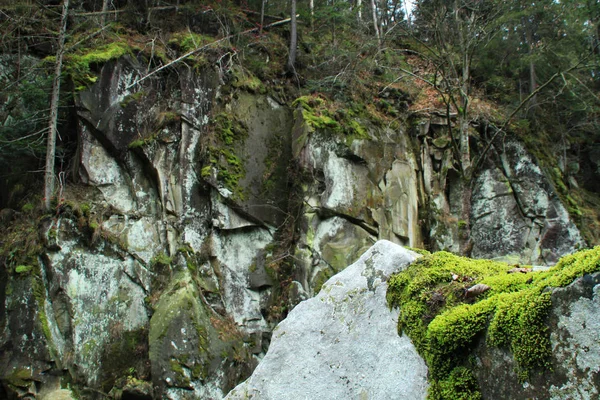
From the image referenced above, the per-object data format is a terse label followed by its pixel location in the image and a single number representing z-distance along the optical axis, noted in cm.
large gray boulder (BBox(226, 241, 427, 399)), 294
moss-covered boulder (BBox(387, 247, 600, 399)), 196
